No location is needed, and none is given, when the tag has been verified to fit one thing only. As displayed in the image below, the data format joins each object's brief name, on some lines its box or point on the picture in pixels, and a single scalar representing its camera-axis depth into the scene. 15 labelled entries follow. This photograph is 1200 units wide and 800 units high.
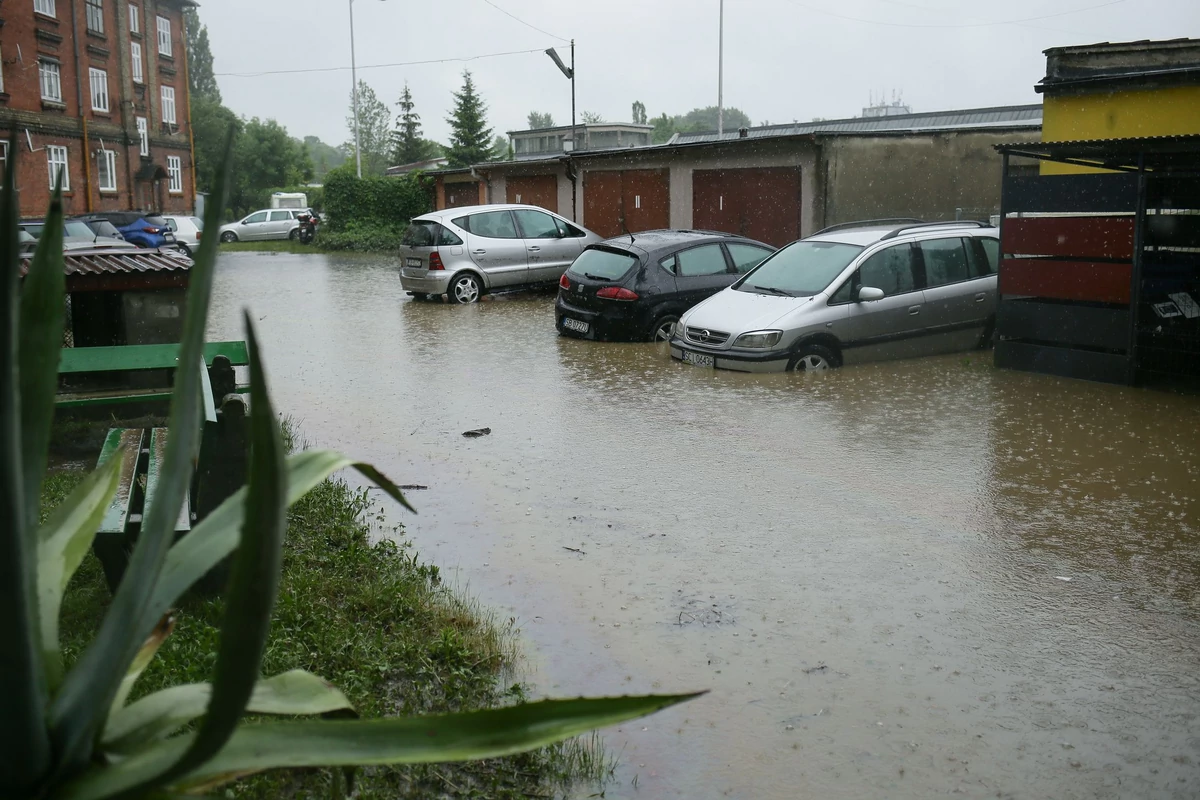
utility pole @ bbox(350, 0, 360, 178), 58.91
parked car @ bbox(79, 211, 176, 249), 29.38
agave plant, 1.94
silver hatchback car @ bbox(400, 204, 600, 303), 21.44
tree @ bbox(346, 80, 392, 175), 123.88
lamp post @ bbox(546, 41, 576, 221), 38.69
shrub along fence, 43.12
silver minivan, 12.93
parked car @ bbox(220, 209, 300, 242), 47.03
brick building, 40.34
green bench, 4.96
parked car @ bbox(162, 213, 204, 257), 34.31
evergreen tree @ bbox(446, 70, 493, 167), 62.94
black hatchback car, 15.77
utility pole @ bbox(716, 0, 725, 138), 51.69
